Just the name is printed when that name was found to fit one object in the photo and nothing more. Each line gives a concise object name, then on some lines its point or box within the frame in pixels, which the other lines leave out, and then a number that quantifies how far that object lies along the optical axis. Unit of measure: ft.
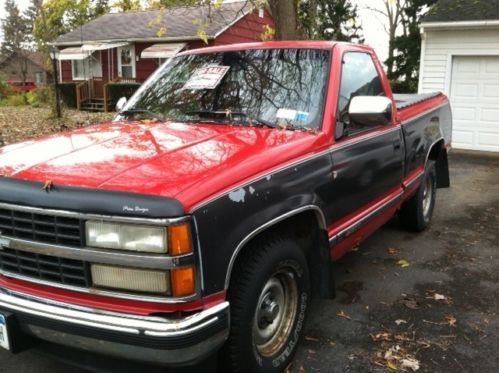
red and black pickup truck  7.38
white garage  38.11
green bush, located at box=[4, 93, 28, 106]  85.97
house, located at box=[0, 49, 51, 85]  185.88
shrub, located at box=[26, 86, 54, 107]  79.60
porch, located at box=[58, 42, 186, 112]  76.69
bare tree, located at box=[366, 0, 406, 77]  91.39
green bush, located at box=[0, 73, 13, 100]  91.67
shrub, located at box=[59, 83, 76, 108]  81.66
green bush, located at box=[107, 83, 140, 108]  74.28
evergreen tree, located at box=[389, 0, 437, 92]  69.67
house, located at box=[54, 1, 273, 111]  78.02
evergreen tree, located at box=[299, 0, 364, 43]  77.97
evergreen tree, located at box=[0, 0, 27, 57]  211.20
